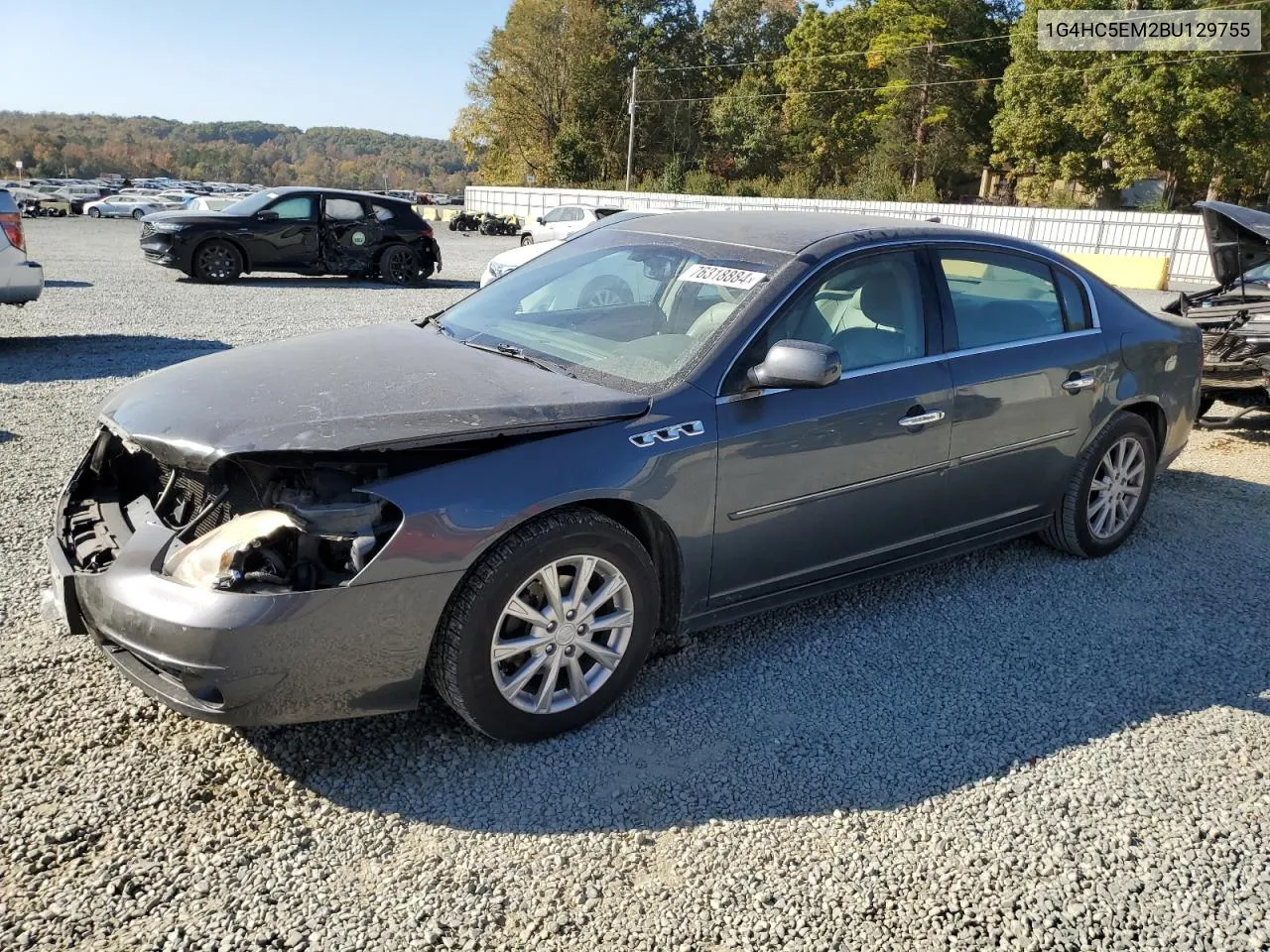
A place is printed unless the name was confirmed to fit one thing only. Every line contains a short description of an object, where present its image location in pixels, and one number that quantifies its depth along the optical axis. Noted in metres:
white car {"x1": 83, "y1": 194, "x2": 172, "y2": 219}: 43.19
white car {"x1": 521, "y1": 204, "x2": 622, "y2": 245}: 24.86
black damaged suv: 15.42
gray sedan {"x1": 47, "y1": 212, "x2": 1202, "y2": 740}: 2.72
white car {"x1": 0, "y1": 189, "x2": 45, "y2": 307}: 9.28
